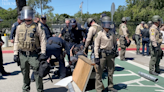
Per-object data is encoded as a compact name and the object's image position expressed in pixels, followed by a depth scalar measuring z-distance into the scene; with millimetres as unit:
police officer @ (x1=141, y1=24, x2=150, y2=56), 10812
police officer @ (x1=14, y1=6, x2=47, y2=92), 4207
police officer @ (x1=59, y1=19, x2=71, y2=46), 7449
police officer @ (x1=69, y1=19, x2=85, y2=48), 7277
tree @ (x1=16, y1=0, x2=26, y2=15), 15531
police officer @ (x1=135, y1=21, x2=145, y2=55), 11438
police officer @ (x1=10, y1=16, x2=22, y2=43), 6961
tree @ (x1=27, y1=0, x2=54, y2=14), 37634
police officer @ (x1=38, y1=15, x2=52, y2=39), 6795
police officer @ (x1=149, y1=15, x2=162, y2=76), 6355
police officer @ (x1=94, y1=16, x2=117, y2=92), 4676
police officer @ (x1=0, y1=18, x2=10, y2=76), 6787
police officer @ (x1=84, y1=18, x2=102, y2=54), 5836
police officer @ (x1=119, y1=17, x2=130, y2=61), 9000
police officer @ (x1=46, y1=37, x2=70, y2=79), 5906
